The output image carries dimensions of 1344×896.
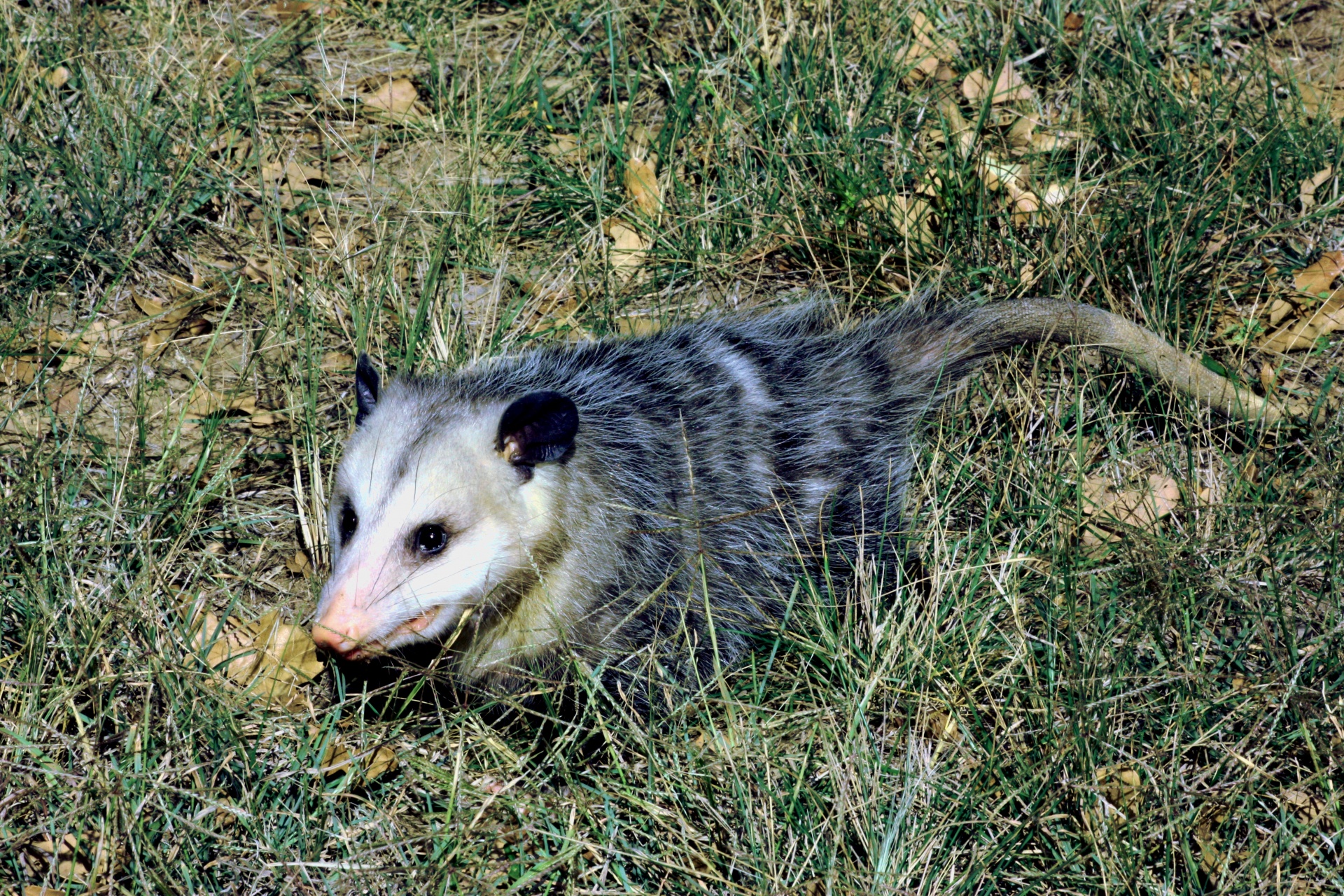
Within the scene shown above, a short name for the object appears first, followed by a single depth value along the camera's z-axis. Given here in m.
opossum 4.19
